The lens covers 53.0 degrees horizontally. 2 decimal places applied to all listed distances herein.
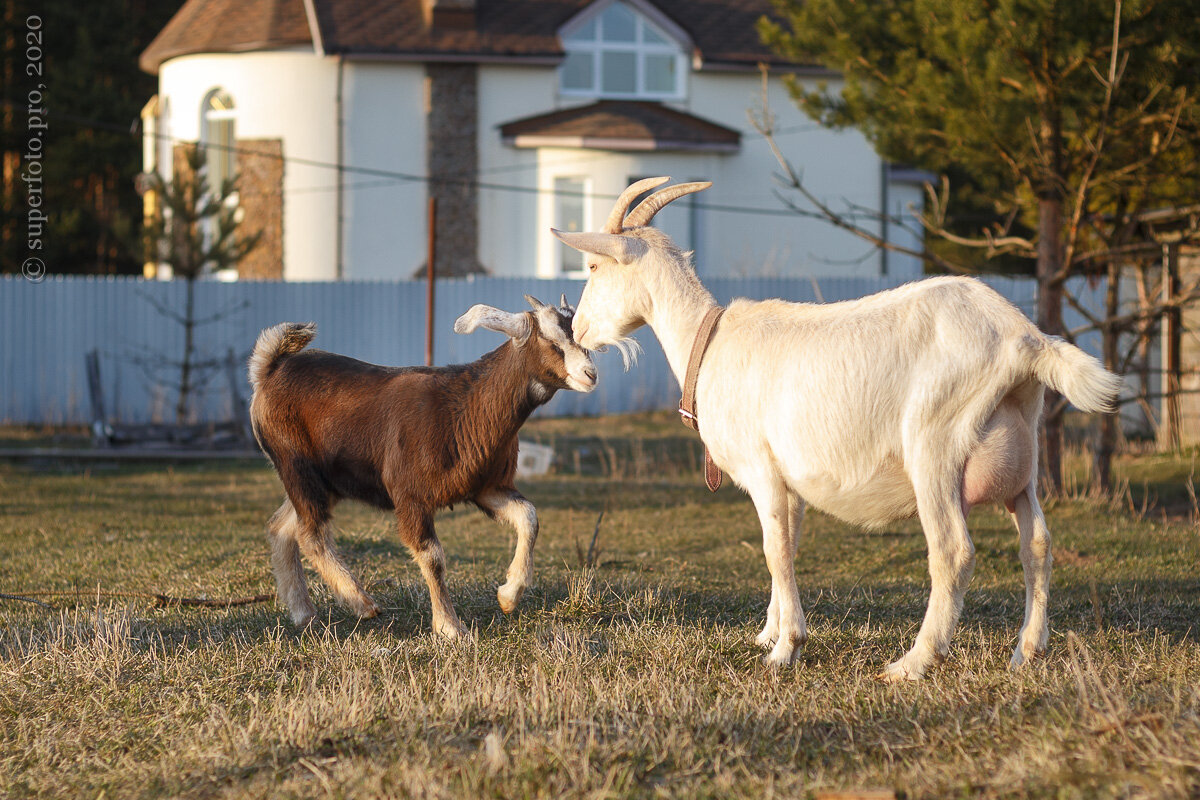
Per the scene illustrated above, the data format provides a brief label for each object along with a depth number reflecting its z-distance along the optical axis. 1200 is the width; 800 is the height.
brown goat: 5.84
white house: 25.53
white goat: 4.61
